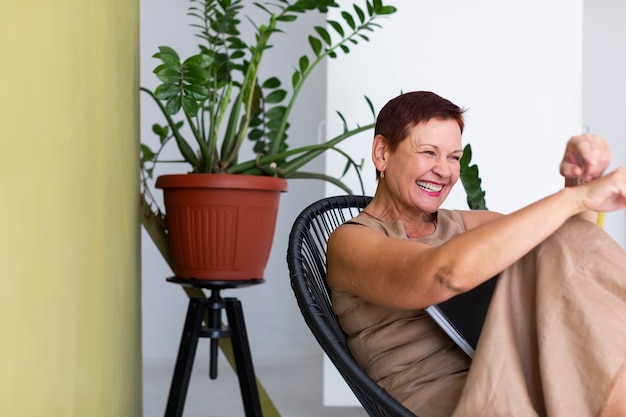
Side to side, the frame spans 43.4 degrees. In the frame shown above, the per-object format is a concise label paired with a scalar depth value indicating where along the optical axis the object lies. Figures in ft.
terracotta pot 6.99
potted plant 6.43
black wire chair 3.86
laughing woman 3.47
